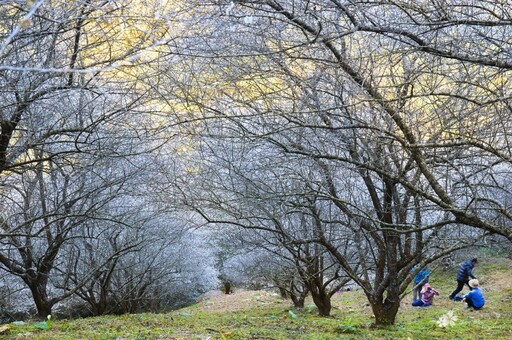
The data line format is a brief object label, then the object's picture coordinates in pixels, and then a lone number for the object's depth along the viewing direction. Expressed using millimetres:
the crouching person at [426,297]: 12930
